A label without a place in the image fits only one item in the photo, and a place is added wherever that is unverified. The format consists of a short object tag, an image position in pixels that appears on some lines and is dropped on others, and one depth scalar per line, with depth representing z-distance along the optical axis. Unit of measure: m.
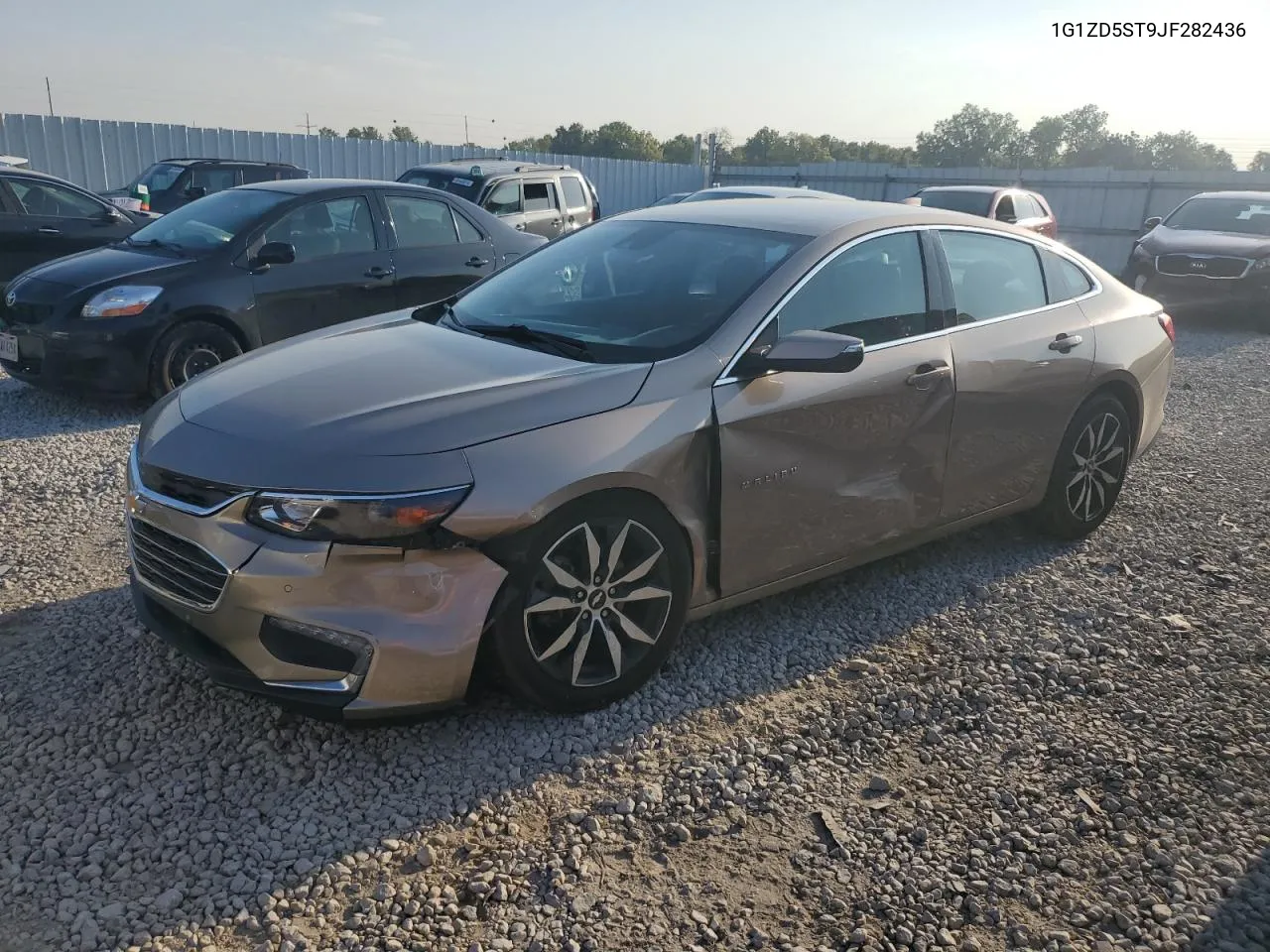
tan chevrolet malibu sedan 2.96
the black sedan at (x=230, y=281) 6.68
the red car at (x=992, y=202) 14.62
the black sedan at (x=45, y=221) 9.66
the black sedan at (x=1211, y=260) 13.47
